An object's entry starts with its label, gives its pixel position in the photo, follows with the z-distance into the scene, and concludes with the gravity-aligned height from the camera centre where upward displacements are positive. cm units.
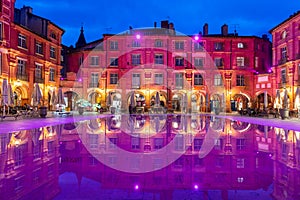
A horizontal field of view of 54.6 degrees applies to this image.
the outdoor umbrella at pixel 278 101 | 2793 +1
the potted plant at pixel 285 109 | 2559 -69
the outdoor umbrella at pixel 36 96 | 2428 +38
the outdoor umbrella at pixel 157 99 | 3732 +24
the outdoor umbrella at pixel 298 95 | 2473 +48
